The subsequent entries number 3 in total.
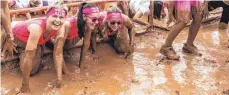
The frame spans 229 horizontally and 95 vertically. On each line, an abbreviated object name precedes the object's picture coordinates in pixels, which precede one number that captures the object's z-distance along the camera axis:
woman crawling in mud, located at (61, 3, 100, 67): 4.95
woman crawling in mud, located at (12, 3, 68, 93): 4.40
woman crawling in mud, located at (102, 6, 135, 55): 5.31
